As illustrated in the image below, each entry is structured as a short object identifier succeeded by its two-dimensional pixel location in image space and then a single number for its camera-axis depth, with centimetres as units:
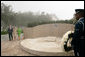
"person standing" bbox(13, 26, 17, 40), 604
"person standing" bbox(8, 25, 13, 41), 570
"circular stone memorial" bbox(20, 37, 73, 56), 298
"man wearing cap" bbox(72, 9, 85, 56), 119
